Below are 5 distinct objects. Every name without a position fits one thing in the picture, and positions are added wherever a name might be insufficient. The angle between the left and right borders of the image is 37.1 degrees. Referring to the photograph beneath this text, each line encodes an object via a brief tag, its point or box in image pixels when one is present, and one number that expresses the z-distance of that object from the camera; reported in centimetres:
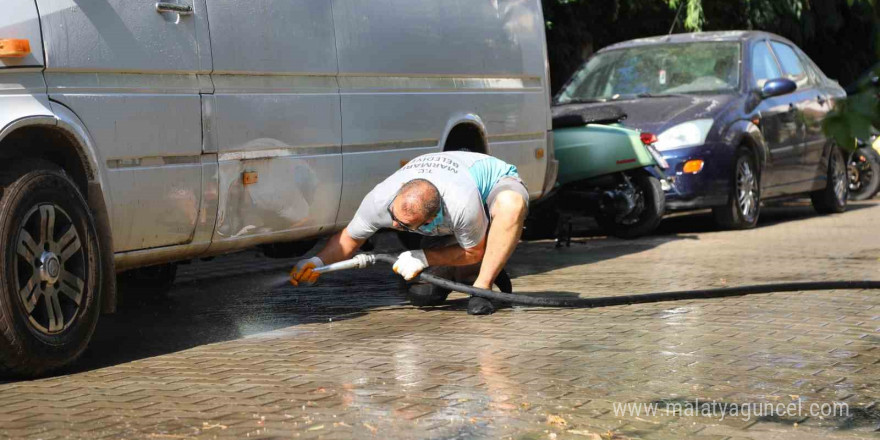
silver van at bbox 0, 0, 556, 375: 550
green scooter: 1130
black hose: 721
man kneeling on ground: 712
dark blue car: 1184
